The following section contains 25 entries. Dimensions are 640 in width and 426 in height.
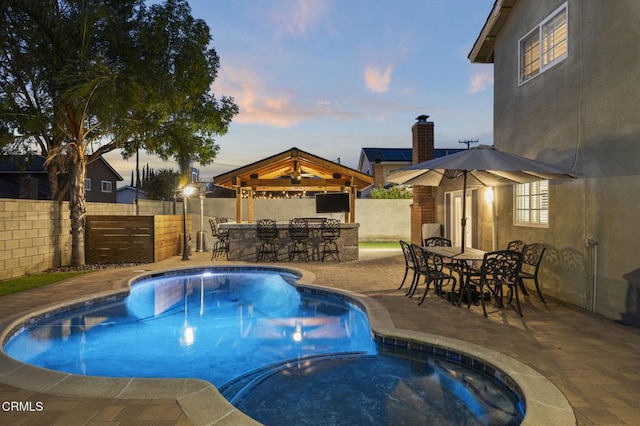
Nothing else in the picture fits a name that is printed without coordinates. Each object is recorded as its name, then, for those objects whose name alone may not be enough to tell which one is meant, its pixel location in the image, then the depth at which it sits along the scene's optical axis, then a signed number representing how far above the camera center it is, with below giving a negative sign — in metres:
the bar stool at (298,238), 11.69 -0.90
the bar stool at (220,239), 12.59 -0.97
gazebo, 12.21 +1.07
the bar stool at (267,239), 11.67 -0.91
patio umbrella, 5.33 +0.60
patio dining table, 5.95 -0.76
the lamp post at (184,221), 11.71 -0.37
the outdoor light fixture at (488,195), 8.84 +0.29
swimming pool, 4.28 -1.77
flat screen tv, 14.47 +0.24
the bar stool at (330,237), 11.73 -0.86
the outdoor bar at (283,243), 11.94 -1.04
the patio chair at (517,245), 7.17 -0.71
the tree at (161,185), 37.72 +2.38
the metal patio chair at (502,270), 5.50 -0.90
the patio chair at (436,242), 8.34 -0.74
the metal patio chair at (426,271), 6.24 -1.05
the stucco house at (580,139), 5.08 +1.06
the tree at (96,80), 9.00 +3.24
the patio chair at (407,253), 6.65 -0.88
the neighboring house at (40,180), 20.47 +1.73
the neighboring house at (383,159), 28.06 +3.63
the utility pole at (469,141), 43.29 +7.57
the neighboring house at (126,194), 41.81 +1.72
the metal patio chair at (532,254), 6.60 -0.84
